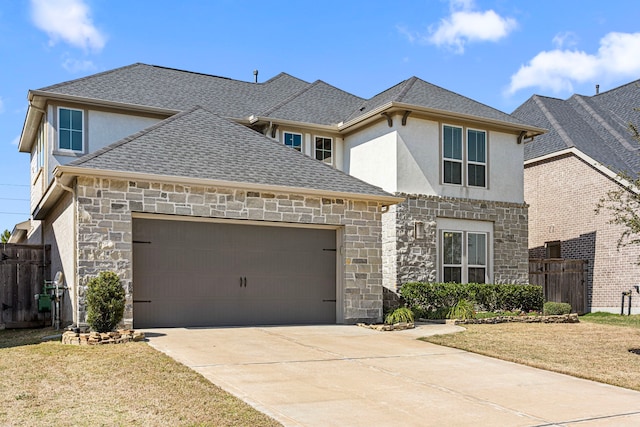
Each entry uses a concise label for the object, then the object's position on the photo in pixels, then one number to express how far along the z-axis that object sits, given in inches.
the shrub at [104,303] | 465.4
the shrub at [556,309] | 714.2
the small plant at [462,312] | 657.2
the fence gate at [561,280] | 834.2
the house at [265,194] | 518.0
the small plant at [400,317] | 596.7
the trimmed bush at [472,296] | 698.2
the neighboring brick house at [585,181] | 820.6
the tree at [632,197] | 463.5
